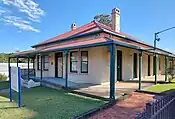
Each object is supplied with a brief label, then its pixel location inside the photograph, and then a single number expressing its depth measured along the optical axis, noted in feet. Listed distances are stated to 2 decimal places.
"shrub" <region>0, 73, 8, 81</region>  44.33
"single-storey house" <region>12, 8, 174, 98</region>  28.74
